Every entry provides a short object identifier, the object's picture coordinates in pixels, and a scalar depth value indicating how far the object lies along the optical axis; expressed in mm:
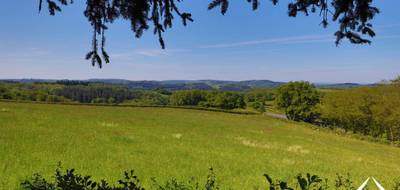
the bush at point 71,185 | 4327
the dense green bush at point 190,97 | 168475
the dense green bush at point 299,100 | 97562
